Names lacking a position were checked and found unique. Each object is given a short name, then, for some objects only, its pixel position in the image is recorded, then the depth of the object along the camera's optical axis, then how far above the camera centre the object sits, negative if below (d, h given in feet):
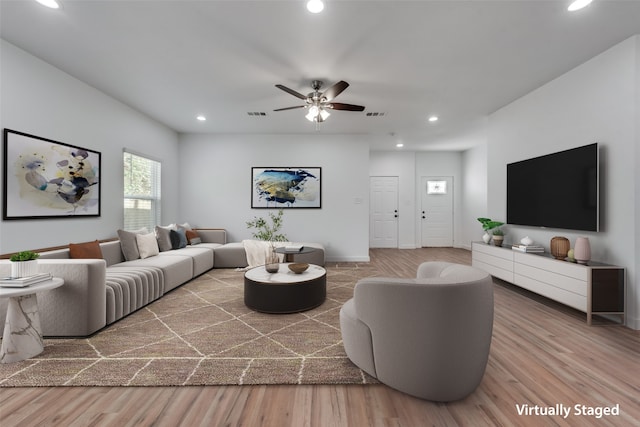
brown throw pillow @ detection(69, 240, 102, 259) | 10.09 -1.38
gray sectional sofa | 8.05 -2.45
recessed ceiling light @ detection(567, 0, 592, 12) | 7.26 +5.45
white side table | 6.85 -2.84
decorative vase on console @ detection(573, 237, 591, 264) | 9.51 -1.24
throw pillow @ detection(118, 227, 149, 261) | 12.69 -1.42
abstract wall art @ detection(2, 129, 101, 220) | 9.36 +1.30
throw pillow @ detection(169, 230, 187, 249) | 16.25 -1.51
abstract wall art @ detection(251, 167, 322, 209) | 20.13 +1.88
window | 15.20 +1.23
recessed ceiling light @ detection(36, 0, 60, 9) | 7.30 +5.49
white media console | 8.94 -2.37
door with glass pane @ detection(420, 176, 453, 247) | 27.45 +0.35
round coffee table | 9.91 -2.83
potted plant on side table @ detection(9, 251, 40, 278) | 7.08 -1.31
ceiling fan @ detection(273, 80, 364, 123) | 11.53 +4.59
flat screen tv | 10.03 +0.97
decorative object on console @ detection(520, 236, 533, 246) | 12.19 -1.18
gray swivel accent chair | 5.09 -2.18
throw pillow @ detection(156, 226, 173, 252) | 15.38 -1.42
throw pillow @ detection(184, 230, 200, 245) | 17.93 -1.41
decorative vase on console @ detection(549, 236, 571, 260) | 10.53 -1.24
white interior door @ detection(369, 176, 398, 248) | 27.12 +0.14
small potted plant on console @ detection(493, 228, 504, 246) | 14.23 -1.18
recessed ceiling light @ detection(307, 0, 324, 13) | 7.22 +5.40
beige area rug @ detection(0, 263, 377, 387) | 6.22 -3.61
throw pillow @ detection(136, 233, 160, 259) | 13.08 -1.50
